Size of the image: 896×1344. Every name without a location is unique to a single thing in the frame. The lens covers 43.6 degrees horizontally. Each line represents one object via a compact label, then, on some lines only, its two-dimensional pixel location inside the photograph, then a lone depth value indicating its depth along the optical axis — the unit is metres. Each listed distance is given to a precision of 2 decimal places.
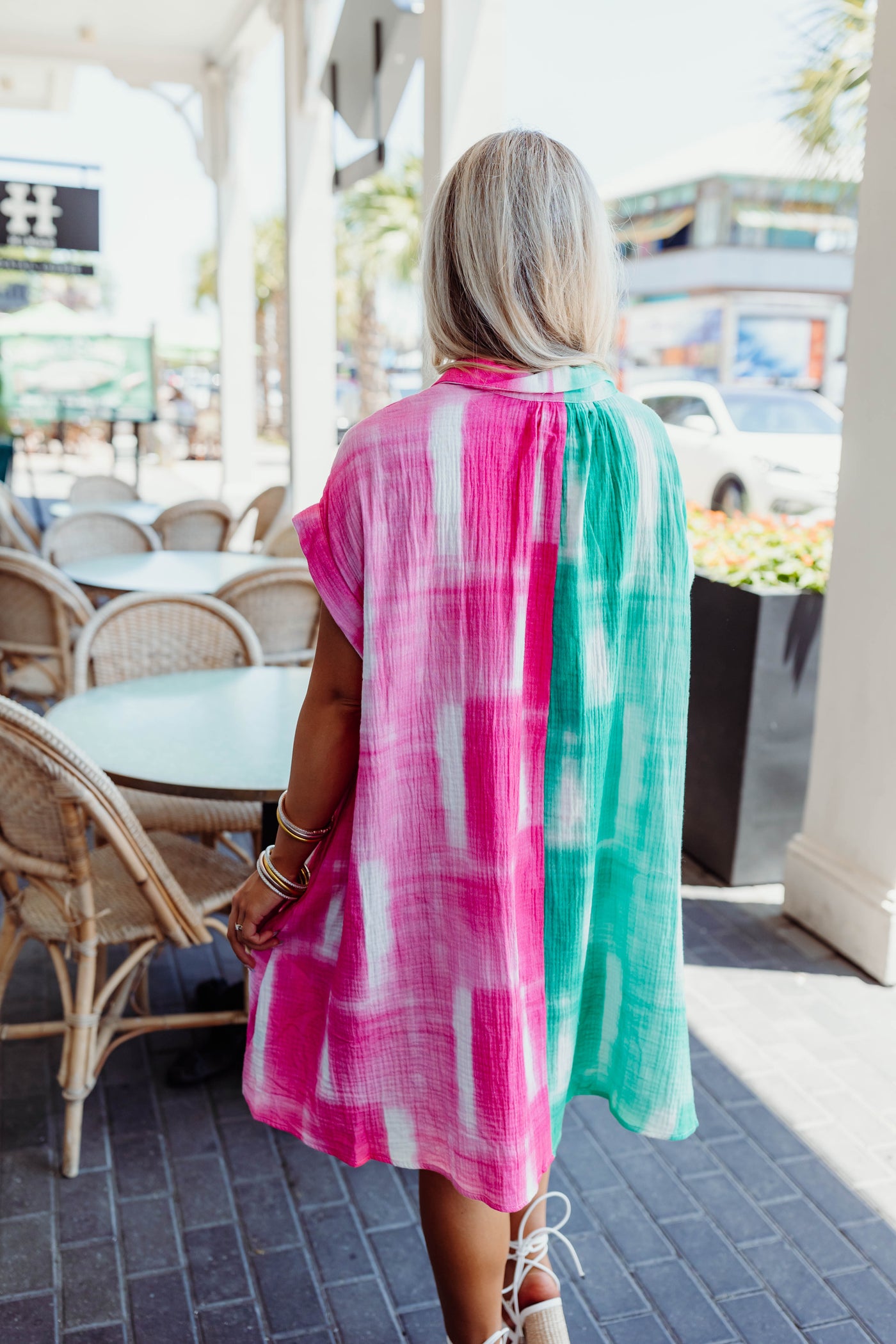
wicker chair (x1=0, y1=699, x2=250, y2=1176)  1.87
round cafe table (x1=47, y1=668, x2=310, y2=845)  2.01
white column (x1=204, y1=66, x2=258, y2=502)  8.73
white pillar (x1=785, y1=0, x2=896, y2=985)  2.74
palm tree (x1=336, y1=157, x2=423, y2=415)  18.17
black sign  8.34
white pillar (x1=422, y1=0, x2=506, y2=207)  3.44
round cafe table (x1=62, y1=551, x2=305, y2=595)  3.85
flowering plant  3.34
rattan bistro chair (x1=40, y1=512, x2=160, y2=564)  4.95
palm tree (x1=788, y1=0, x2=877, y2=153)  7.16
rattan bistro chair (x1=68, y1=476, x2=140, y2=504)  6.52
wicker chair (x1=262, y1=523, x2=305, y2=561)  4.51
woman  1.18
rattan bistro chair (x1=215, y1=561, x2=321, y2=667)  3.39
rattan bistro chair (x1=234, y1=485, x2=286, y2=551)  5.68
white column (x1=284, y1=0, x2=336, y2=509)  6.27
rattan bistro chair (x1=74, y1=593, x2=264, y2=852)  2.85
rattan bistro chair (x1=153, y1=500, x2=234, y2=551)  5.55
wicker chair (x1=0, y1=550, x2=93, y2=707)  3.62
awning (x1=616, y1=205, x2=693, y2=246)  36.69
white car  9.48
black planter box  3.24
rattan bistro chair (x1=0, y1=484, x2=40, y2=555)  5.06
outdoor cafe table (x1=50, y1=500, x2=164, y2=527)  5.97
